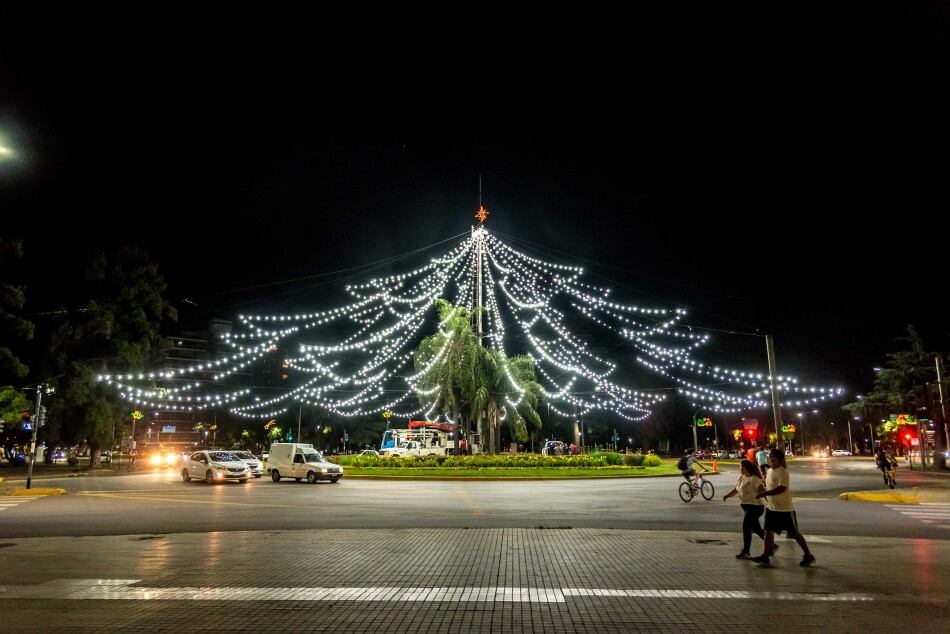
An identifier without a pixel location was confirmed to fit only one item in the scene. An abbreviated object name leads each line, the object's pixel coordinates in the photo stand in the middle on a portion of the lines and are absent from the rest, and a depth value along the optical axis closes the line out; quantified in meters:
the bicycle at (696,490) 19.38
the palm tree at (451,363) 34.31
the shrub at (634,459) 34.78
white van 28.05
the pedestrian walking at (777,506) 9.11
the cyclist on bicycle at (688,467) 19.45
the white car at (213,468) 28.03
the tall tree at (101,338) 40.38
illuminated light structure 34.25
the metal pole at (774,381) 19.15
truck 48.09
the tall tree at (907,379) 43.44
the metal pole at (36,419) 25.35
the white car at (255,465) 31.09
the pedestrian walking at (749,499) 9.51
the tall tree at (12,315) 33.91
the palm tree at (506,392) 34.94
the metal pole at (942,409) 32.85
